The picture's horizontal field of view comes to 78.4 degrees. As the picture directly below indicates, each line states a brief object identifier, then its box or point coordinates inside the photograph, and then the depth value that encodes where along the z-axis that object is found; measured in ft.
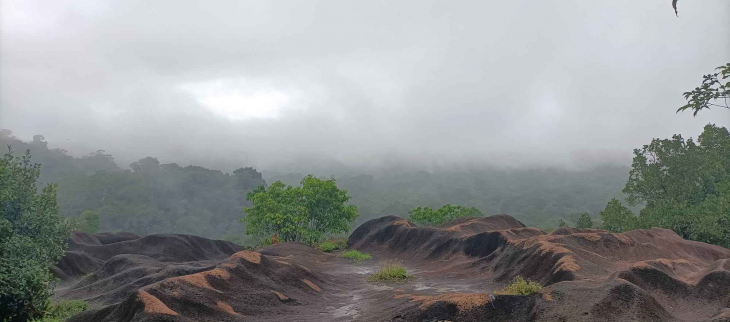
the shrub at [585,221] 187.62
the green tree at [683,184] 123.03
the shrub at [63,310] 54.52
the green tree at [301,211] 157.17
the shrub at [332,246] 168.46
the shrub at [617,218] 145.28
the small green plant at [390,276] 86.43
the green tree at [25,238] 47.93
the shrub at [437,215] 220.43
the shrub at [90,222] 298.76
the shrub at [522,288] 52.42
